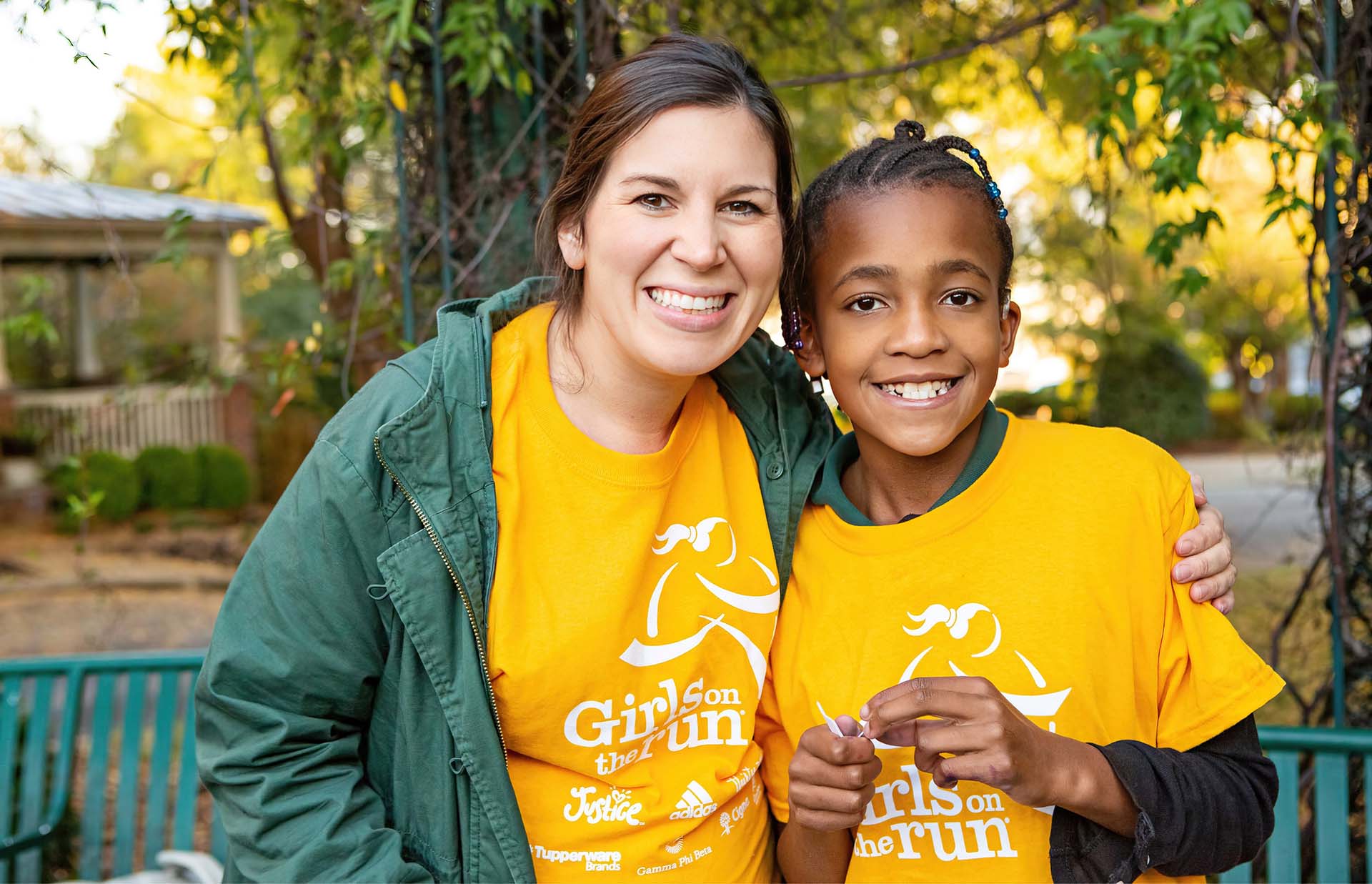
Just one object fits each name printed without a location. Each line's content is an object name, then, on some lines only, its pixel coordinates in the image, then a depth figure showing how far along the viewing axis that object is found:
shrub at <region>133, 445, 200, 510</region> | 14.04
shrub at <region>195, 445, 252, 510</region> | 14.23
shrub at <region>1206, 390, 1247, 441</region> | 19.81
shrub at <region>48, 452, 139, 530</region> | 13.20
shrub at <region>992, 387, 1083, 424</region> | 7.44
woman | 1.73
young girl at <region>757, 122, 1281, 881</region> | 1.68
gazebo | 13.48
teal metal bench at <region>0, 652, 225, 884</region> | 3.26
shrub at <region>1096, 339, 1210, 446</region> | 7.70
